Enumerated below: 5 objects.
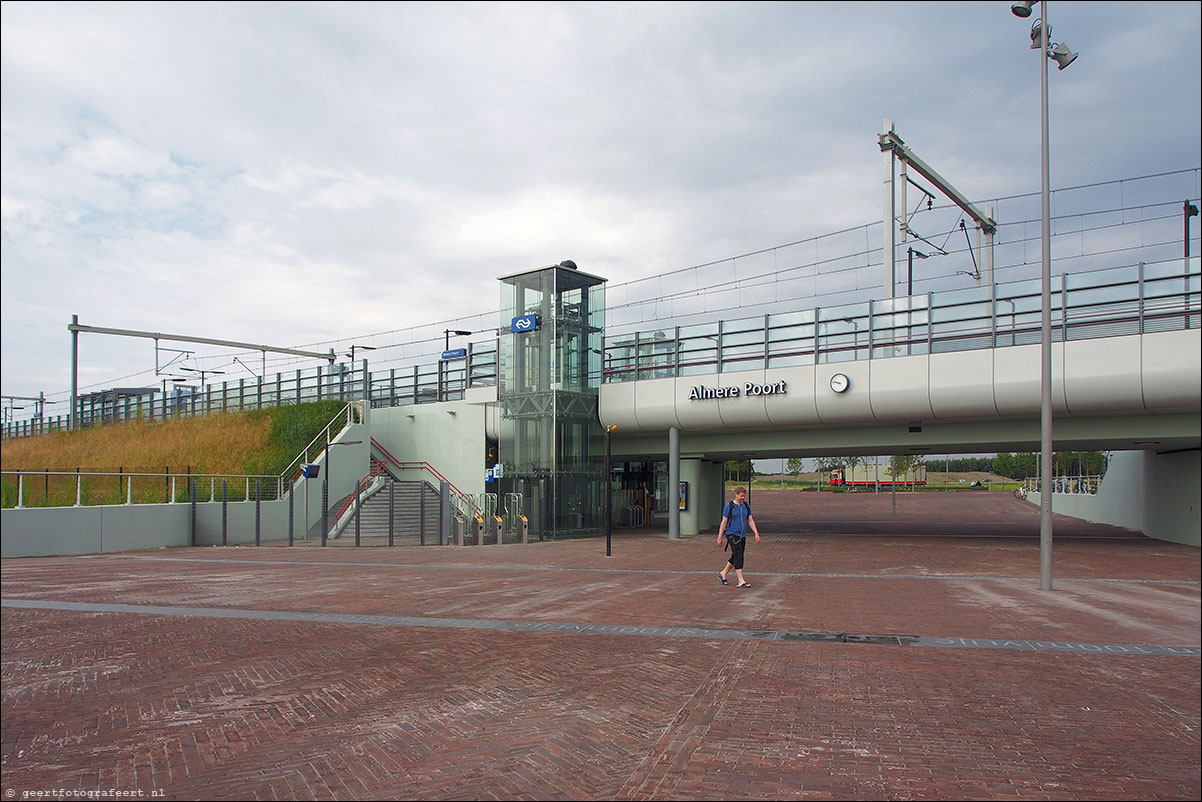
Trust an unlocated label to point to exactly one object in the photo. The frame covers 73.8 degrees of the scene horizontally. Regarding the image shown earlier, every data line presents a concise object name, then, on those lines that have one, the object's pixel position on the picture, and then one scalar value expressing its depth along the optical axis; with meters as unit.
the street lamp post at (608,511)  21.34
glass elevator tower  28.52
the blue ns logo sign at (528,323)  28.78
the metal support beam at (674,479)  28.50
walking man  13.95
